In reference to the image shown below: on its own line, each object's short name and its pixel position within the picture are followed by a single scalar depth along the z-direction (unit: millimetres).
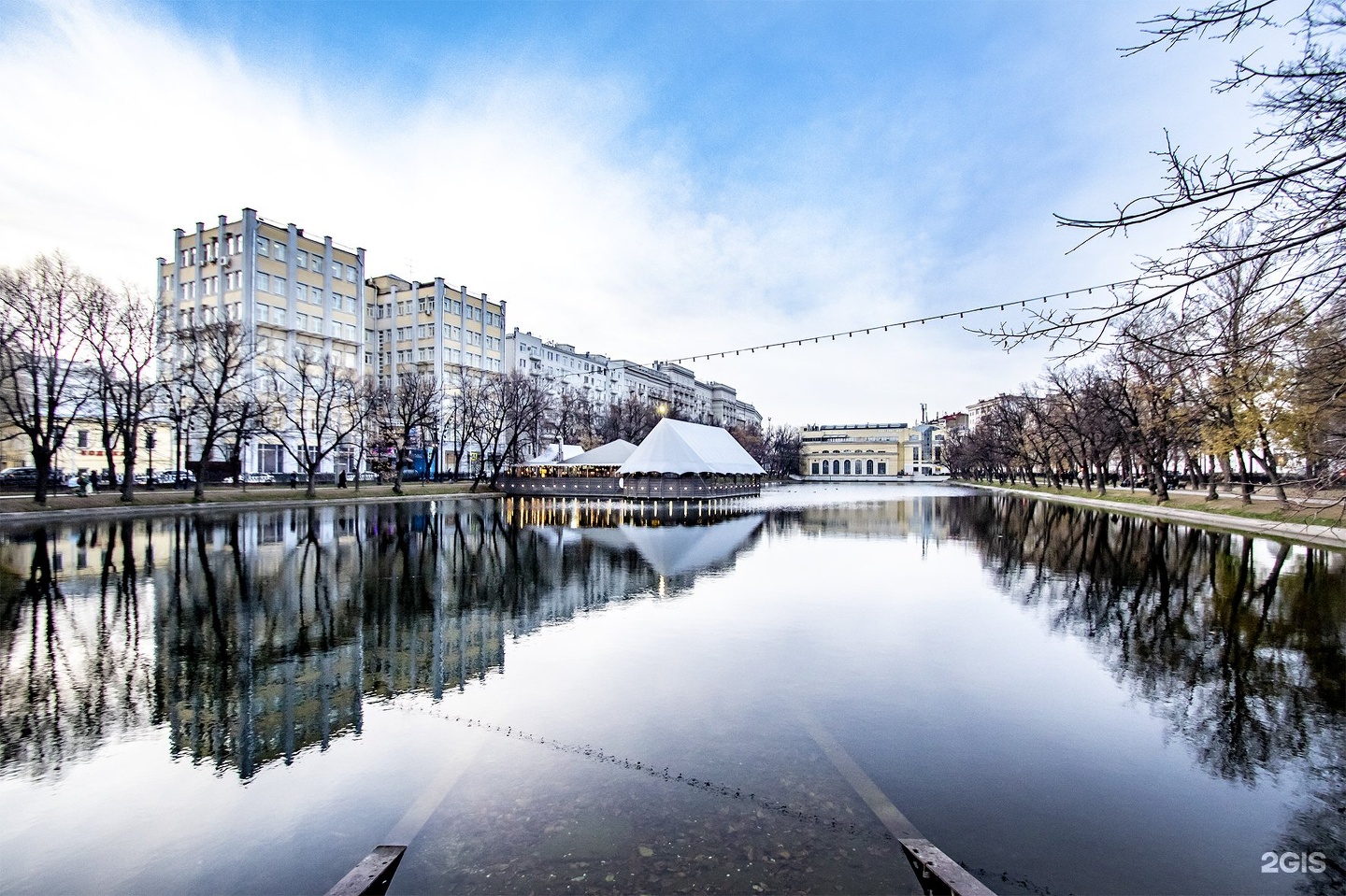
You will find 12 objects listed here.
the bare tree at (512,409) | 56312
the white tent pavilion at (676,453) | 45500
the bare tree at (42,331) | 29547
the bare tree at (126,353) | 32938
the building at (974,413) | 84950
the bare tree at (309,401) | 44562
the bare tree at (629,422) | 77812
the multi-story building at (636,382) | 89625
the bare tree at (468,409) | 55744
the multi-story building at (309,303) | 51031
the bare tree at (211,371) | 35781
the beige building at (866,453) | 145750
